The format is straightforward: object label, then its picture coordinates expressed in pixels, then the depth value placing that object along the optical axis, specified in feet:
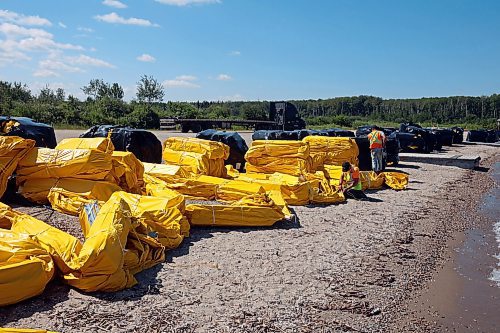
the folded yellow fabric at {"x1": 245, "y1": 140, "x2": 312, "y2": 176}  36.19
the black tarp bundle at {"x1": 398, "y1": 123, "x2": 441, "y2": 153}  77.51
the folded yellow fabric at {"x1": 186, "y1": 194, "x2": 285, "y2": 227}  23.95
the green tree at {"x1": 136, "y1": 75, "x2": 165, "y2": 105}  193.26
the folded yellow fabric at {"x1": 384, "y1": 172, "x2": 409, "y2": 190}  41.63
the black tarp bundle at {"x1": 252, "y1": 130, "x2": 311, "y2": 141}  46.24
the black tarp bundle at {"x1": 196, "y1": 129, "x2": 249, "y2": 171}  41.81
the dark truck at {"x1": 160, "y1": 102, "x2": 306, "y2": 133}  103.45
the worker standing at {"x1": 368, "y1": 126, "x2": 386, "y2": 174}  44.16
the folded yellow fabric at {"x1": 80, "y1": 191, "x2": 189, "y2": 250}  19.95
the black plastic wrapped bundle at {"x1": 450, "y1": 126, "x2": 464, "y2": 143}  114.92
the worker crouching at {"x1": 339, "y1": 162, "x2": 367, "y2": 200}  34.71
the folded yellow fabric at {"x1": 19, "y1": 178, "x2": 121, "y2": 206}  24.14
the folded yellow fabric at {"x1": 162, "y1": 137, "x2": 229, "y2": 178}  32.22
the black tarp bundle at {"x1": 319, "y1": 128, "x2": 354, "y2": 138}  53.06
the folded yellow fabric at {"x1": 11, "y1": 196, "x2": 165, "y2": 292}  14.96
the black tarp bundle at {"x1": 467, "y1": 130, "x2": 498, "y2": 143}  130.31
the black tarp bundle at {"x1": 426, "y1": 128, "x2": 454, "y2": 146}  100.17
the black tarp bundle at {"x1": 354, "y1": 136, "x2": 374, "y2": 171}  46.37
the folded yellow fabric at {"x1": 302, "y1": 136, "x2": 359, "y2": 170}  40.45
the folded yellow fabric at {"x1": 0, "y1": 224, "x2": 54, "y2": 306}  13.37
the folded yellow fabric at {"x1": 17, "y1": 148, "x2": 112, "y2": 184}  24.85
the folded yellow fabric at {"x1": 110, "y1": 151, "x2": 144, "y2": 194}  26.35
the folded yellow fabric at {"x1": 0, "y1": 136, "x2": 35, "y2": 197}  24.56
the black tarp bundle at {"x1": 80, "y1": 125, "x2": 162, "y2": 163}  35.86
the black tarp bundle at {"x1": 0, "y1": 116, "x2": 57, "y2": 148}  31.04
